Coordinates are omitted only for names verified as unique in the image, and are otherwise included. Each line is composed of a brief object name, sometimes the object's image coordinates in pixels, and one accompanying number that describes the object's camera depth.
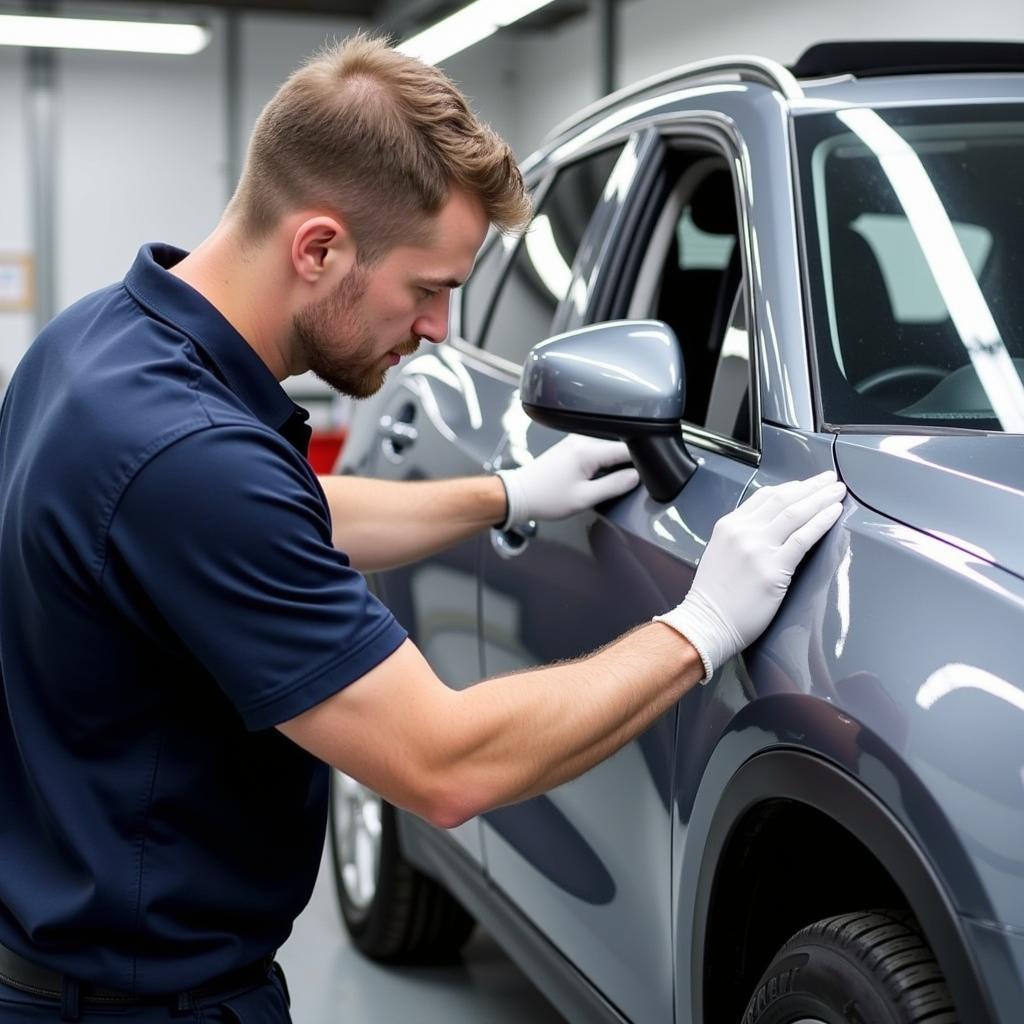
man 1.37
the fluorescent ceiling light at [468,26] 10.00
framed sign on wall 14.24
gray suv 1.27
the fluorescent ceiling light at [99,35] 12.72
